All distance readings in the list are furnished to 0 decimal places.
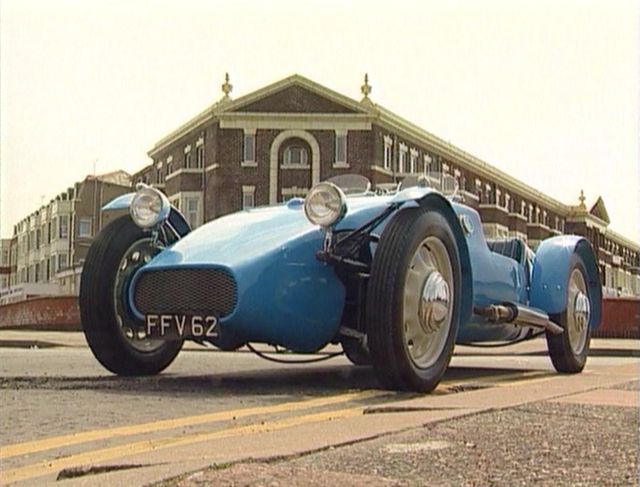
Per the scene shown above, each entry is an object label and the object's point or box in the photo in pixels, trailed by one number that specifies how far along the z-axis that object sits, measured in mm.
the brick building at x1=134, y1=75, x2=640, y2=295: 45688
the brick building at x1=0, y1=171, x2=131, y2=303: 58500
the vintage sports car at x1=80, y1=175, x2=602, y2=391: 5656
